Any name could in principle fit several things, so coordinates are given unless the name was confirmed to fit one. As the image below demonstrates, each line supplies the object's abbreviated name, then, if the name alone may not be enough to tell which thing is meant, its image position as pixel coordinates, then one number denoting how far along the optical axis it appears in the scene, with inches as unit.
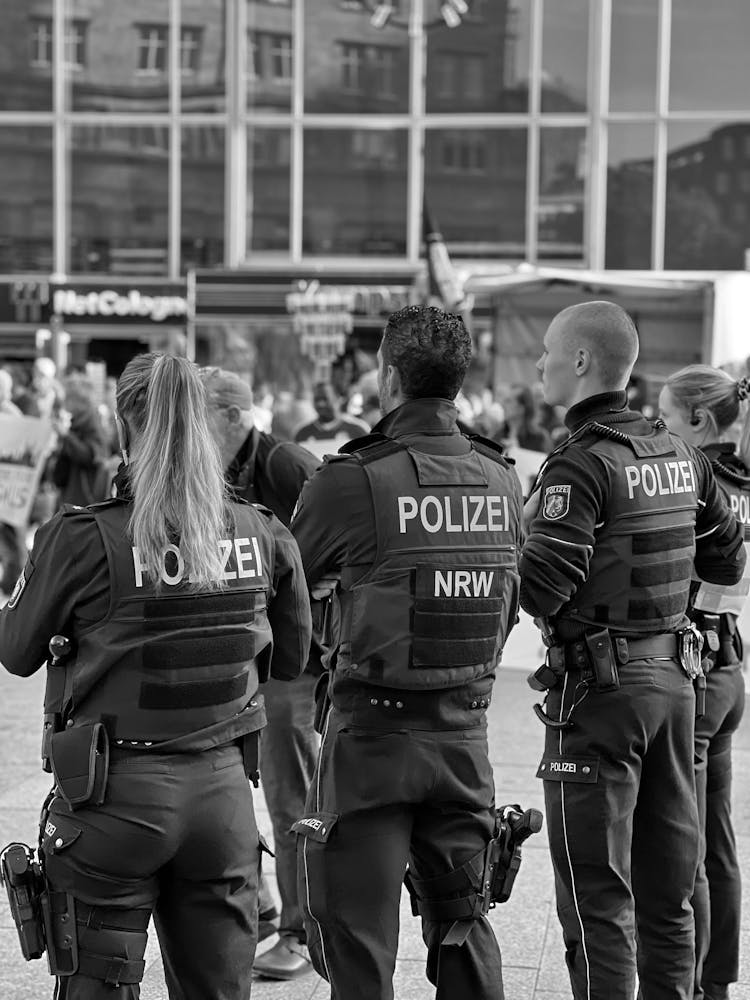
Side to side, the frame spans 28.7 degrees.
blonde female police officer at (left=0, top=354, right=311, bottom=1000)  119.7
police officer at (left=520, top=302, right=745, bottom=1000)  141.8
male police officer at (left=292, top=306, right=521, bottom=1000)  130.4
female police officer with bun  163.6
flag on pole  583.2
